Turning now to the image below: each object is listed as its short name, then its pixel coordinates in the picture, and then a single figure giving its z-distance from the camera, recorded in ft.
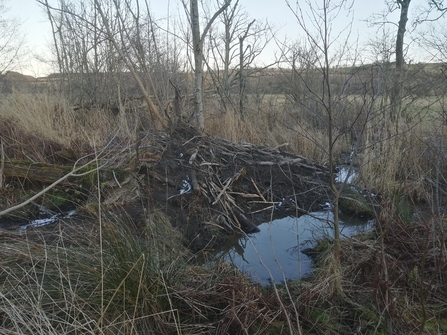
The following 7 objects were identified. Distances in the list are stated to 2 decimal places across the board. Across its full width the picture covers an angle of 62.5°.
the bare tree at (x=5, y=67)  50.83
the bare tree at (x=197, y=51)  21.70
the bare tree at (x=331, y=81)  8.34
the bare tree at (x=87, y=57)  34.29
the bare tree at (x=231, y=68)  34.50
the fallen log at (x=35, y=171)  17.39
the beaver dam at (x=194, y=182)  15.34
